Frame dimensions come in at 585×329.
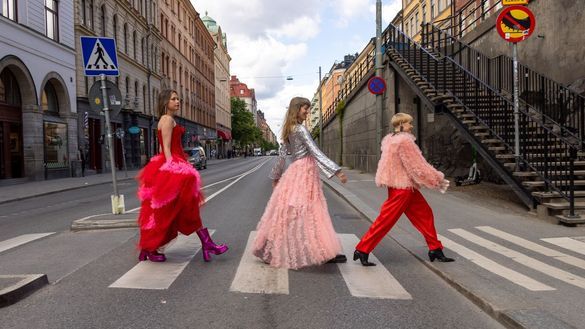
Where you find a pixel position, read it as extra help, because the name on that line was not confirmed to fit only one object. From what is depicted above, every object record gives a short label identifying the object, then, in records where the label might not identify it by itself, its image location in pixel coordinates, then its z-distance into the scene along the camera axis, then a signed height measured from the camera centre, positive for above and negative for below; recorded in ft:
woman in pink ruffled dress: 16.22 -1.96
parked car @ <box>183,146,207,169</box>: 115.51 -0.50
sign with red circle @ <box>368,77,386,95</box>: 56.02 +7.25
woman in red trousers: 17.06 -1.22
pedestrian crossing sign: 27.89 +5.55
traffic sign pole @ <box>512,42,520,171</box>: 30.84 +2.14
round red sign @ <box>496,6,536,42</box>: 29.91 +7.40
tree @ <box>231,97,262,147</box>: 346.95 +20.30
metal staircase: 28.48 +1.21
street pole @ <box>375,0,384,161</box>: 59.98 +10.39
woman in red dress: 16.89 -1.31
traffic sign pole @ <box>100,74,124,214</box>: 27.17 +0.22
